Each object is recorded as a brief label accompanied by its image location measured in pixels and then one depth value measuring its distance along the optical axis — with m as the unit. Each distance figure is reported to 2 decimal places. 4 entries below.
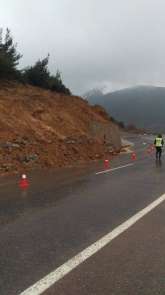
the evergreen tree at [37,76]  33.53
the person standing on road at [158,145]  23.64
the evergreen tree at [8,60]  29.23
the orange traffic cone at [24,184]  12.26
